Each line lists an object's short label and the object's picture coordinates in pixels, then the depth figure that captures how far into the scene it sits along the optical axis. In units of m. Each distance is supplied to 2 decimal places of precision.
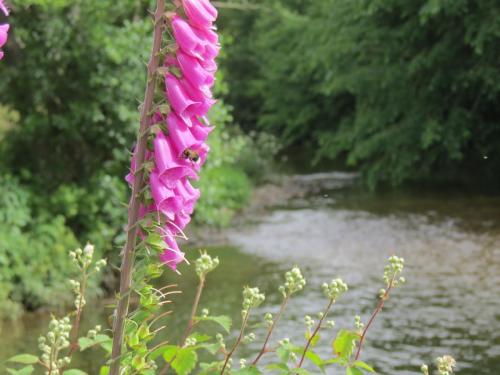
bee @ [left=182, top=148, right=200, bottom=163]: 2.13
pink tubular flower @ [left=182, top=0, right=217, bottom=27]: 2.07
